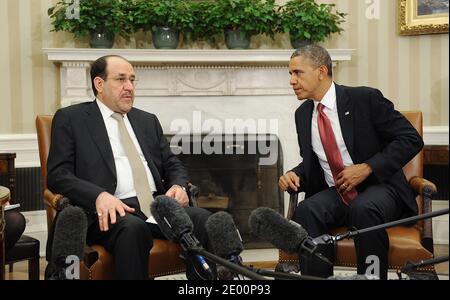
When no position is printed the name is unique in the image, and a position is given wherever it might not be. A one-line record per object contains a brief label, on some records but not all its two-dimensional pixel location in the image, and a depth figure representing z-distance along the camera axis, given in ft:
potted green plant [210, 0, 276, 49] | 13.96
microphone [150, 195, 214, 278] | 4.16
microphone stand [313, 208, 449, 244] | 4.07
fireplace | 14.67
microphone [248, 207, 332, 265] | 4.30
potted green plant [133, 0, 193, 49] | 13.80
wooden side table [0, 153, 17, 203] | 12.46
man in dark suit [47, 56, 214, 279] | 7.67
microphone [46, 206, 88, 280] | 4.80
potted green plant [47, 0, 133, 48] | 13.55
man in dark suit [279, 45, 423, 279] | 8.73
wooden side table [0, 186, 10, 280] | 7.47
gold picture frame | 14.87
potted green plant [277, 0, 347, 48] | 14.23
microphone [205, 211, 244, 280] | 4.38
